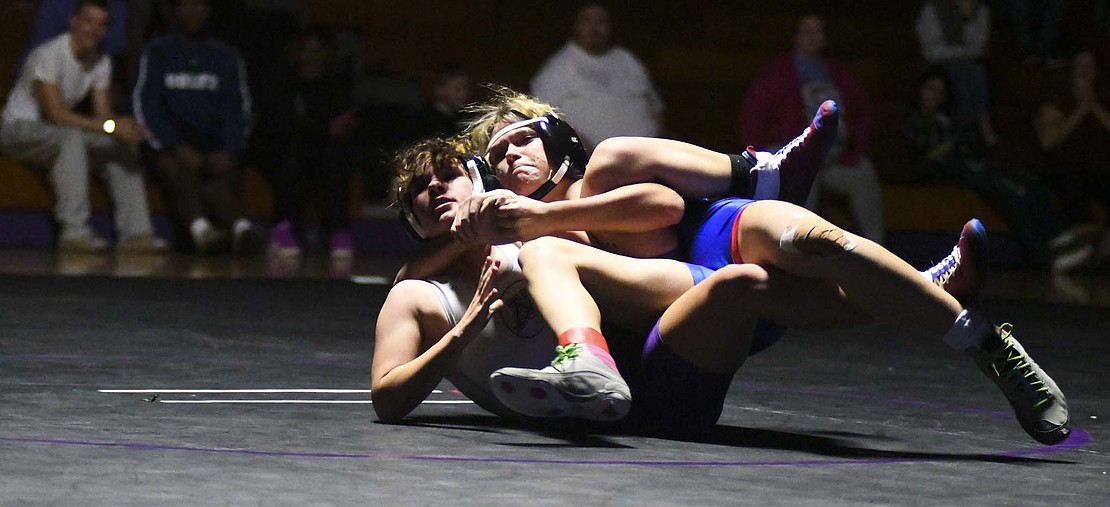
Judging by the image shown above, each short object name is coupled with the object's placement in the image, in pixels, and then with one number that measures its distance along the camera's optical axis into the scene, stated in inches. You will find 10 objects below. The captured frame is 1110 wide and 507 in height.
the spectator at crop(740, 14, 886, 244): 679.7
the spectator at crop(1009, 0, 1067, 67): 809.5
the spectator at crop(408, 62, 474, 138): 679.7
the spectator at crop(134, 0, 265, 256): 661.3
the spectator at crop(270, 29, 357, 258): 683.4
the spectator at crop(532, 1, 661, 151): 666.8
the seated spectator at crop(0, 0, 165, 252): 647.1
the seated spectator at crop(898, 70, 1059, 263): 728.3
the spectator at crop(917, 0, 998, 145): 747.4
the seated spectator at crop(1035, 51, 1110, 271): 751.7
